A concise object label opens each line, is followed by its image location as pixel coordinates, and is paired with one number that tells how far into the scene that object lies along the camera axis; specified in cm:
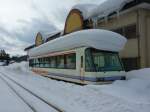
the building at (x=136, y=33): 759
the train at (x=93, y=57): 608
